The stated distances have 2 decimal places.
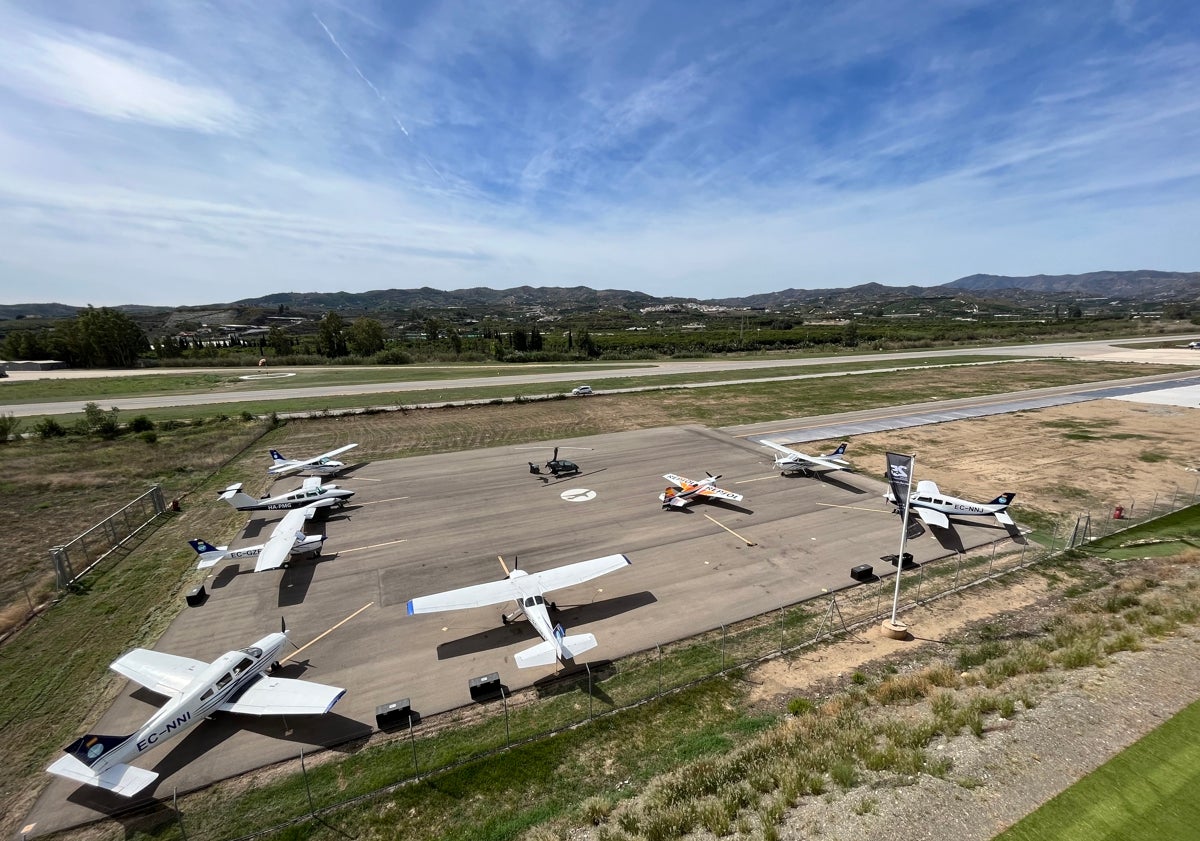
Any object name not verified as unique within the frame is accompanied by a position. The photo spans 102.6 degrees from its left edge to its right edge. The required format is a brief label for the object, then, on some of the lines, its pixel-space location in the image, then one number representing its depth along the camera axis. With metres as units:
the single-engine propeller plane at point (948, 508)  31.89
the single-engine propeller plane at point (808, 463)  41.28
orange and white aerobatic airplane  35.85
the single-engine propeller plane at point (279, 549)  26.84
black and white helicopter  43.12
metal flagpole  21.20
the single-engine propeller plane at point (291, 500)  35.16
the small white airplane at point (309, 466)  44.00
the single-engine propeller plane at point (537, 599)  19.73
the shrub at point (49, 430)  57.25
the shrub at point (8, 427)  56.12
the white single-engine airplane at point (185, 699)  14.97
